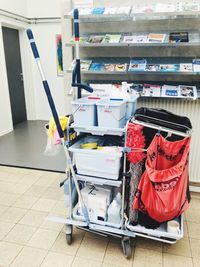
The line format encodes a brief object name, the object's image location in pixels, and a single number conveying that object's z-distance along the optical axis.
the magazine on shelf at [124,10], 2.22
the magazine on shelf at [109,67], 2.46
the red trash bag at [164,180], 1.50
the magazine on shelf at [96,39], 2.42
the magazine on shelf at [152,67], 2.35
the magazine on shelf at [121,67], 2.43
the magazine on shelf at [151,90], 2.34
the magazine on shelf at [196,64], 2.23
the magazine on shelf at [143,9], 2.19
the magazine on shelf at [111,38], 2.37
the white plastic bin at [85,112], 1.62
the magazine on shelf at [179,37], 2.22
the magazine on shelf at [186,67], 2.26
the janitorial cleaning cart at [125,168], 1.53
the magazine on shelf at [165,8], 2.15
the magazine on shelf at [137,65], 2.37
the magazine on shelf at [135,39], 2.31
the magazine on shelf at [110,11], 2.27
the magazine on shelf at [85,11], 2.34
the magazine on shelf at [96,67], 2.50
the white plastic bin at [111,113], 1.56
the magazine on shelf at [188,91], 2.26
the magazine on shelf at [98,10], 2.30
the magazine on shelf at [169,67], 2.29
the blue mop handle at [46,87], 1.40
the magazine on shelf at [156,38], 2.26
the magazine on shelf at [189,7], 2.12
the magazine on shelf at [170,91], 2.29
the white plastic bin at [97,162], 1.61
